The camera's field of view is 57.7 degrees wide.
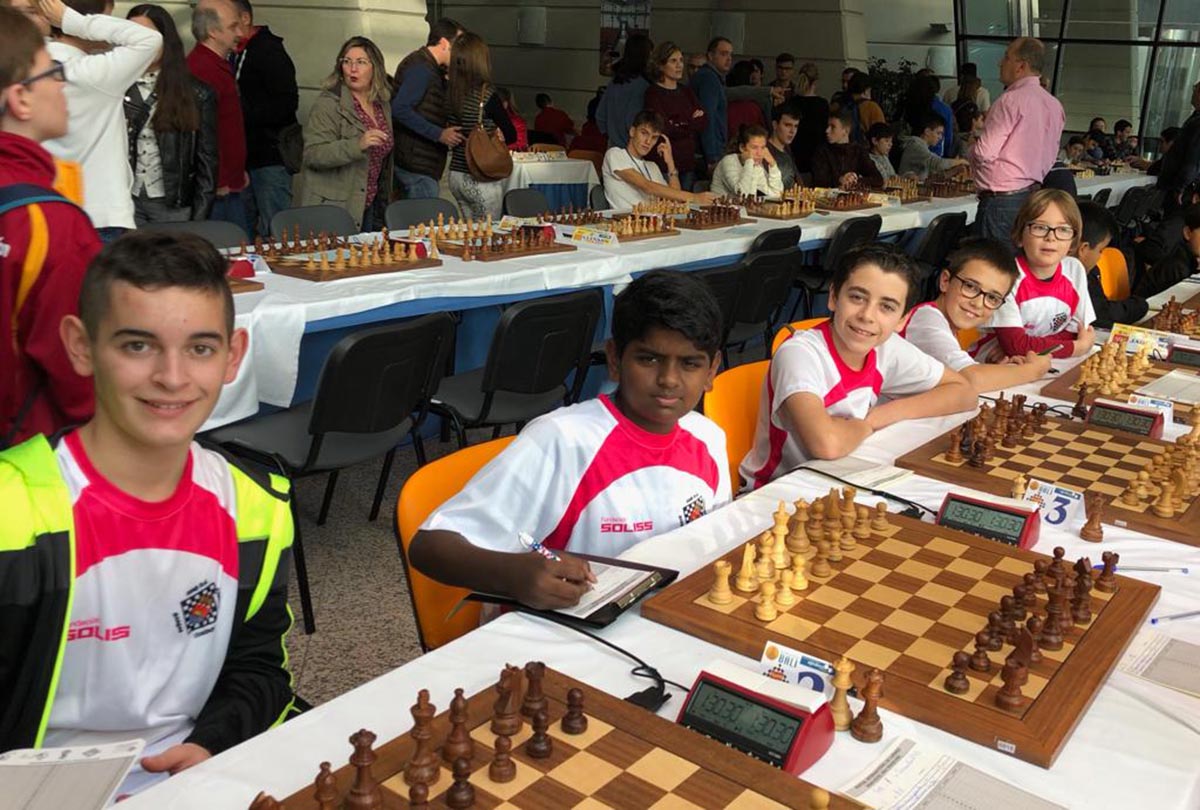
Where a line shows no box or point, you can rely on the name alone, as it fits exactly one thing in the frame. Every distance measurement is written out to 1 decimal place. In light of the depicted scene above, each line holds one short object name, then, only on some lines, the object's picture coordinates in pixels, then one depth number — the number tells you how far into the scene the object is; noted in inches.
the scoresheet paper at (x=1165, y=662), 61.5
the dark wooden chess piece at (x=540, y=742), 48.9
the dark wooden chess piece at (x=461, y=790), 45.1
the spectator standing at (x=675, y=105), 294.8
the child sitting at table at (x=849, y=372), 107.1
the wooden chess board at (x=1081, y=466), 85.7
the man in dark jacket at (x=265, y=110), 259.9
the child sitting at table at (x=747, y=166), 277.7
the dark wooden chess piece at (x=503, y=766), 47.1
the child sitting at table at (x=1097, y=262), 180.7
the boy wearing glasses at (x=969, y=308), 131.3
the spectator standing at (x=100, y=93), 152.7
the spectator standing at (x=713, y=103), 340.5
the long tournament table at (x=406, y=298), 140.3
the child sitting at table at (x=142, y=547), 57.2
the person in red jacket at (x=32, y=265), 91.8
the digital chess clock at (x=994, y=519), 79.3
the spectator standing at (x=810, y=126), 364.2
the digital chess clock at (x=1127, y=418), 107.5
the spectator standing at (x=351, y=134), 223.9
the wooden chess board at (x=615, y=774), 46.1
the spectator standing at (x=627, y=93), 299.7
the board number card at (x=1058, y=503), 86.1
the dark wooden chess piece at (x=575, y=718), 50.9
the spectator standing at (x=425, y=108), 249.6
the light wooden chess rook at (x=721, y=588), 66.3
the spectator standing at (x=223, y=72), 221.6
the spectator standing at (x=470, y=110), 242.5
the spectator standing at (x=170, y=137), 195.8
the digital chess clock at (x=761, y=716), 50.3
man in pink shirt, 260.1
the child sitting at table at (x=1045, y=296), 145.9
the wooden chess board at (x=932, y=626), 55.7
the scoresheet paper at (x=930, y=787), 49.1
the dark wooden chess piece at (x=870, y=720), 54.1
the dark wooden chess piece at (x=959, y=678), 57.6
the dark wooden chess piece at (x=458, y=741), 47.7
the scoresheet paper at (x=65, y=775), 42.9
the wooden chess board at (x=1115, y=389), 115.5
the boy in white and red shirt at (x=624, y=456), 77.8
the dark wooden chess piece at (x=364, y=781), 44.0
